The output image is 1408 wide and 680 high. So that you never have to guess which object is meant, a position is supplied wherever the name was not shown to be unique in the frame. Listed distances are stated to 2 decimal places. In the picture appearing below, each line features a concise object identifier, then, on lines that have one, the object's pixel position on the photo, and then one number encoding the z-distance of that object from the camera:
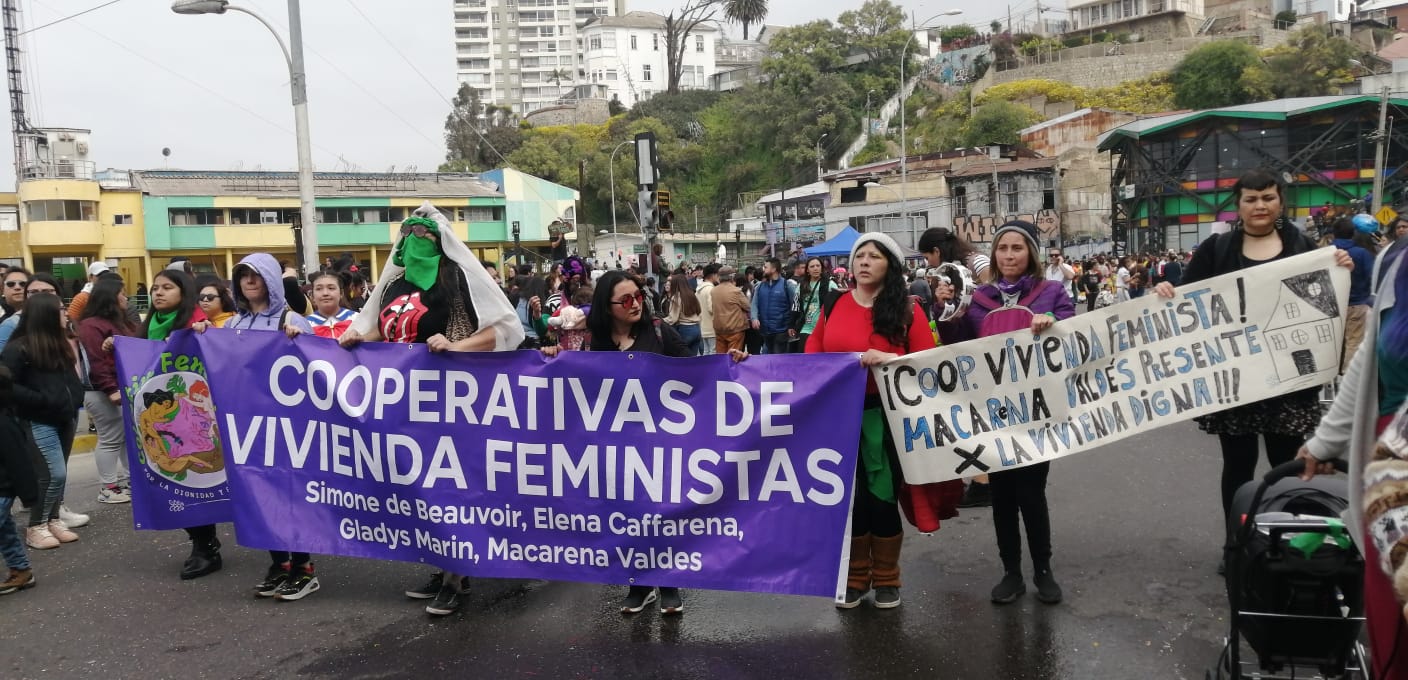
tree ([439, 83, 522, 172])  85.44
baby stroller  2.91
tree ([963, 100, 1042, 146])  64.38
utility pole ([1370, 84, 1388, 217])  29.18
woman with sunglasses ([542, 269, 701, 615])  4.71
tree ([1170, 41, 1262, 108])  63.31
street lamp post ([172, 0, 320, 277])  13.98
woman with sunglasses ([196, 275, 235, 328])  5.68
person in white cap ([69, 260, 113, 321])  8.20
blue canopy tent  27.14
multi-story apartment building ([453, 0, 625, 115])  127.62
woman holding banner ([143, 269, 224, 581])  5.50
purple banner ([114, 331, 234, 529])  5.44
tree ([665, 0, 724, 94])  100.31
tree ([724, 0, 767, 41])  103.06
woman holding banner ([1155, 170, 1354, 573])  4.50
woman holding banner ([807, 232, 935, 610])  4.45
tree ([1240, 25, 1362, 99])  60.06
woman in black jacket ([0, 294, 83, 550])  5.85
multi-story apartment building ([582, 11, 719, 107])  116.23
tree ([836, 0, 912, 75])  81.81
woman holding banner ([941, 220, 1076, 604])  4.57
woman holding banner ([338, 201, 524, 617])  4.83
